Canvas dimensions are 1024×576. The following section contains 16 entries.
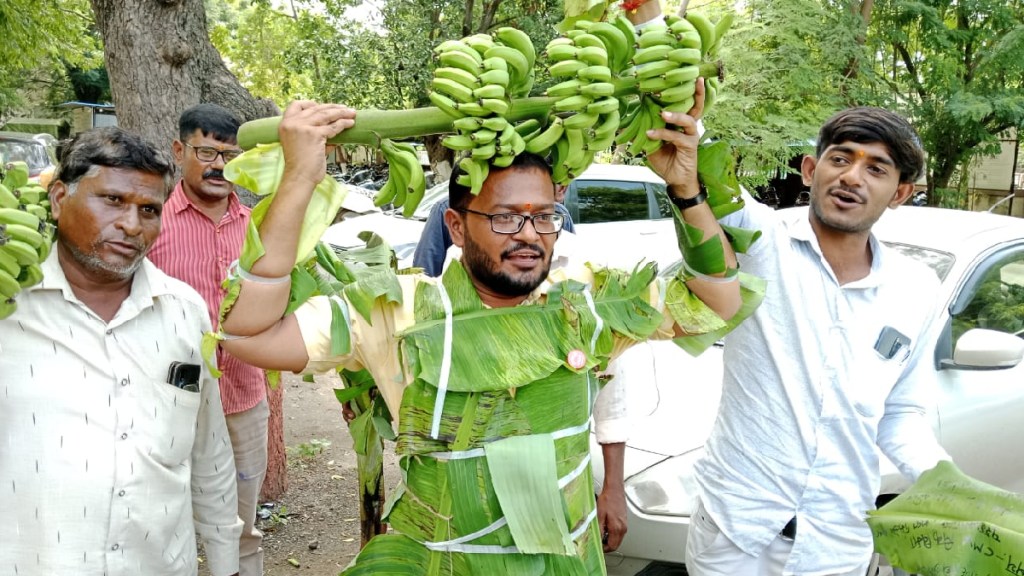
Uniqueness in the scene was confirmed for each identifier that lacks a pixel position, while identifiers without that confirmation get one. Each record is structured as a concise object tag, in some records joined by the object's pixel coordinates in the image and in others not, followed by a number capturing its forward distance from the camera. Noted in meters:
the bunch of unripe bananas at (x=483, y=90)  1.57
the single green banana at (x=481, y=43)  1.65
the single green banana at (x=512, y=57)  1.63
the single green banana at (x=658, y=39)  1.66
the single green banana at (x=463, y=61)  1.59
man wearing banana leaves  1.72
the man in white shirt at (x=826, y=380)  2.27
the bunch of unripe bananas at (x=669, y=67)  1.63
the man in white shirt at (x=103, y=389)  1.96
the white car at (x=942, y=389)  2.95
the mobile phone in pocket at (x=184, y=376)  2.18
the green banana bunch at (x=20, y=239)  1.81
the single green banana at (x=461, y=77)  1.57
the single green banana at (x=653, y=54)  1.63
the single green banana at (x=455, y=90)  1.54
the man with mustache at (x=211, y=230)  3.30
